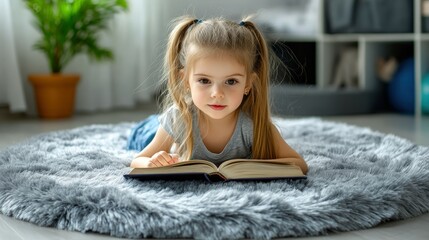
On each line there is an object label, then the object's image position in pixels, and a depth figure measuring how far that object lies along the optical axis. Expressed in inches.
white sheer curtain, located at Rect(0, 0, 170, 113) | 120.2
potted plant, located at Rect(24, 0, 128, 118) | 119.3
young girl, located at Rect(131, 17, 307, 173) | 56.8
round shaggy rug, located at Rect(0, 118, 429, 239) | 45.1
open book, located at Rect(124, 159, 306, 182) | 52.9
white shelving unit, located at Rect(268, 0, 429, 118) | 121.4
